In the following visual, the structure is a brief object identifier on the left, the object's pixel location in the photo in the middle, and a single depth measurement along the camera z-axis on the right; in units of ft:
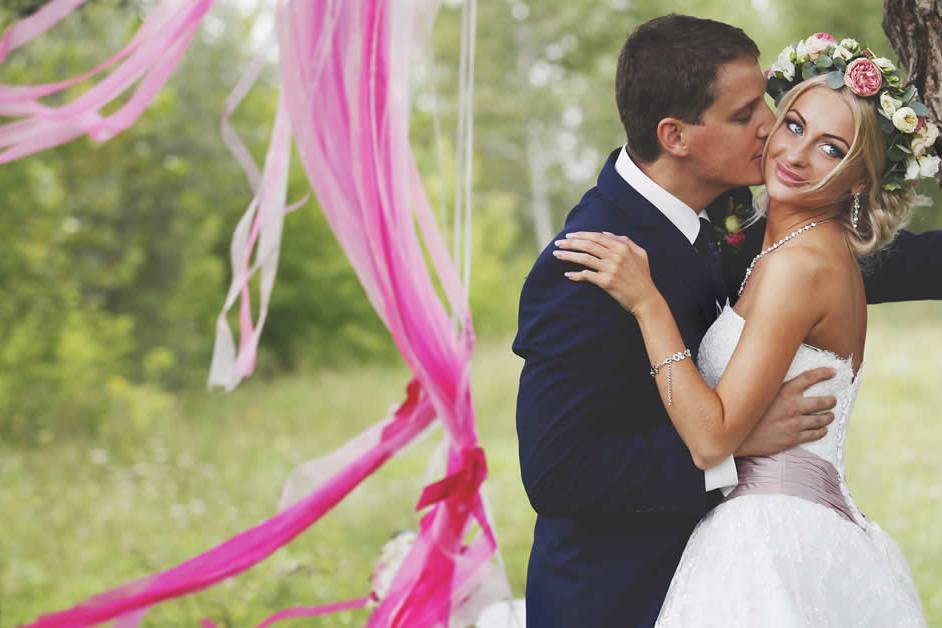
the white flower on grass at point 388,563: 13.85
